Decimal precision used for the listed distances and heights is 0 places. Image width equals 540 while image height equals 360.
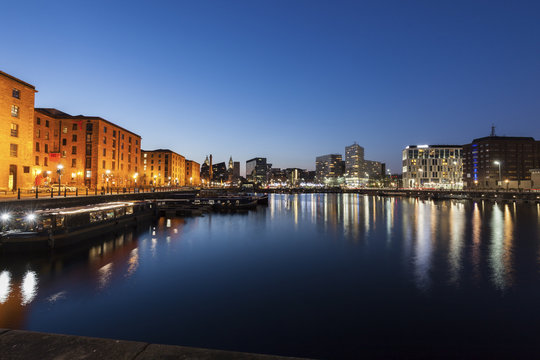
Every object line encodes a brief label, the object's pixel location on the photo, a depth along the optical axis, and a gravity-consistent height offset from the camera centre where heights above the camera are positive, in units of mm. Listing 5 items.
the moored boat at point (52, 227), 24188 -3997
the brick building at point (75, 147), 66638 +10574
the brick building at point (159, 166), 140250 +11257
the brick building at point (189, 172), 189438 +10762
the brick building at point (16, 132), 42219 +9124
